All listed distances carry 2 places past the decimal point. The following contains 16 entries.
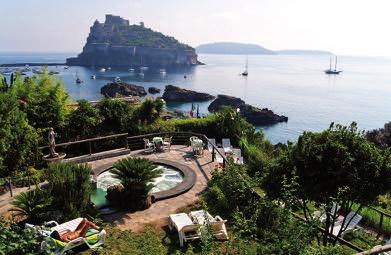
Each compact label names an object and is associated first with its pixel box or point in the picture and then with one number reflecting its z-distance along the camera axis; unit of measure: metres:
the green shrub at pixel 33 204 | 9.76
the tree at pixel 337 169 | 8.38
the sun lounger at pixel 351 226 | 12.18
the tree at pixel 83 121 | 18.05
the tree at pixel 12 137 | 11.39
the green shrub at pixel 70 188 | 10.16
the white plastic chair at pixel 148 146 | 18.38
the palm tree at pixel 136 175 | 11.72
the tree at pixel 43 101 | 16.36
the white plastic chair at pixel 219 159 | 17.35
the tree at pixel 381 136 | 37.03
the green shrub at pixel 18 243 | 6.09
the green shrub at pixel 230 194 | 11.33
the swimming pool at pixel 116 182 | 12.73
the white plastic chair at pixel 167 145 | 18.67
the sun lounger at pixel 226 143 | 20.33
